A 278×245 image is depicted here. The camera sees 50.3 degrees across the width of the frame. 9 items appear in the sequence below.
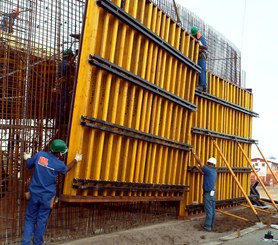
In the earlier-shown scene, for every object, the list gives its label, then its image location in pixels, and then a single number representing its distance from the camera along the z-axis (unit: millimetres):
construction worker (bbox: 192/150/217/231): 6747
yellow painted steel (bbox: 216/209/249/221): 7438
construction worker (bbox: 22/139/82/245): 4181
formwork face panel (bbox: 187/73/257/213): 7631
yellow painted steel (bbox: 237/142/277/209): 8635
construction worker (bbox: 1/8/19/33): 4804
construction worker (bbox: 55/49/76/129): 5151
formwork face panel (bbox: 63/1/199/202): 4612
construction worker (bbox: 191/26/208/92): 7466
